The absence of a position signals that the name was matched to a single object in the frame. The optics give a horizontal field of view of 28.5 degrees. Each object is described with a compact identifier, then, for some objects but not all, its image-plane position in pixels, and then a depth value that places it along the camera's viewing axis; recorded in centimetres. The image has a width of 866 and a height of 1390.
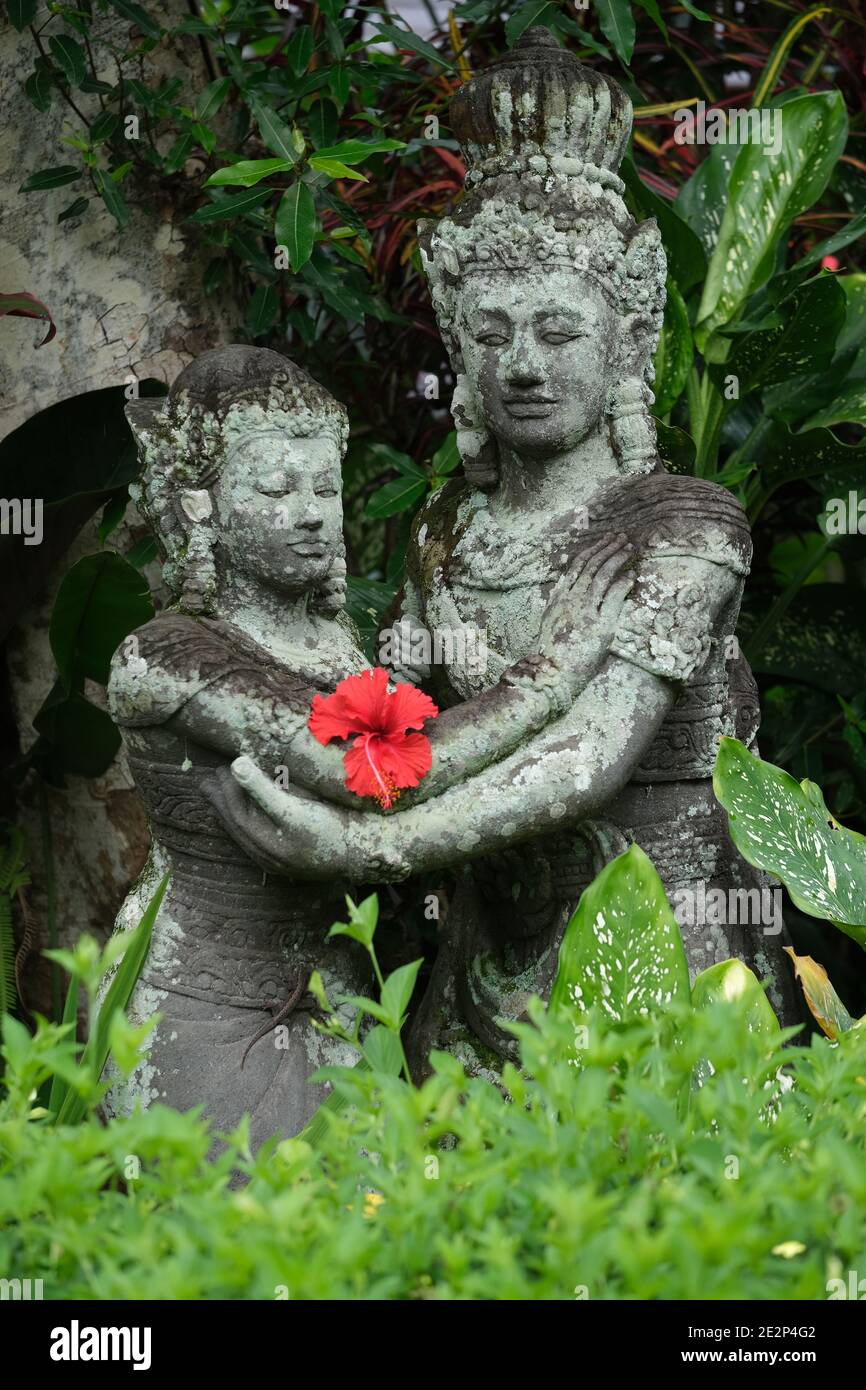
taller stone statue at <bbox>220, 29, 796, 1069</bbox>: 249
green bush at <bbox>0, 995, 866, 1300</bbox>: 154
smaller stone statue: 250
